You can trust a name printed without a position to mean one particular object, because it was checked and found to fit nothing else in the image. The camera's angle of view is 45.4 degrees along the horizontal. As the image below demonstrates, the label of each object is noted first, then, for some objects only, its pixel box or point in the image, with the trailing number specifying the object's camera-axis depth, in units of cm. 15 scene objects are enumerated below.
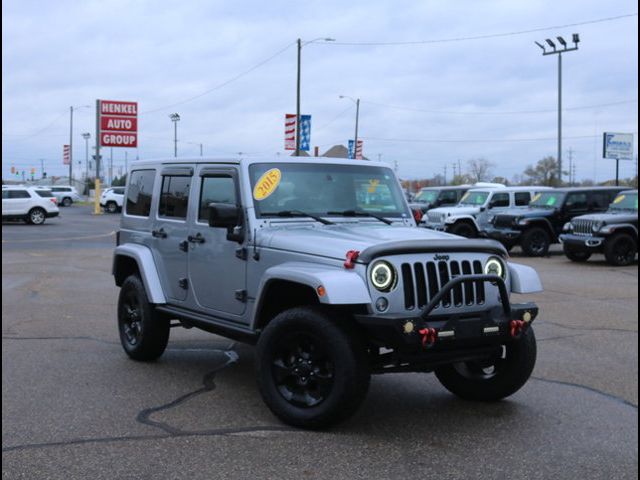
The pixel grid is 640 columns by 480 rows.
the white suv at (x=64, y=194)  6228
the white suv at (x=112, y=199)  4978
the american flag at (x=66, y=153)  8720
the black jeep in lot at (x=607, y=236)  1752
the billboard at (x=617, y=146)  4575
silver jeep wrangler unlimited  488
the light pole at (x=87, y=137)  11269
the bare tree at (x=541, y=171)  7475
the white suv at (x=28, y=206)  3422
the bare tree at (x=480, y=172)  6956
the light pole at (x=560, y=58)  4216
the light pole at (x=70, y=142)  8608
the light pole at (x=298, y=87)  3382
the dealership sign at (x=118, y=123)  4788
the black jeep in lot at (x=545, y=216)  2020
